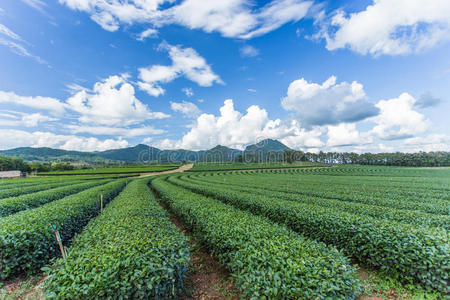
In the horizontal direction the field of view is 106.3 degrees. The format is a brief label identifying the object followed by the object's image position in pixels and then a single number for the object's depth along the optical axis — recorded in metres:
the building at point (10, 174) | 64.44
